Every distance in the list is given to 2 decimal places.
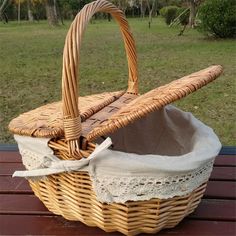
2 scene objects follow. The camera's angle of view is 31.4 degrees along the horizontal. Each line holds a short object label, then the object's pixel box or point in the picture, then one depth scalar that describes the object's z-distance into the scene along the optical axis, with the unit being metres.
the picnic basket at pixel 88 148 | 0.90
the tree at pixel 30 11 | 24.31
